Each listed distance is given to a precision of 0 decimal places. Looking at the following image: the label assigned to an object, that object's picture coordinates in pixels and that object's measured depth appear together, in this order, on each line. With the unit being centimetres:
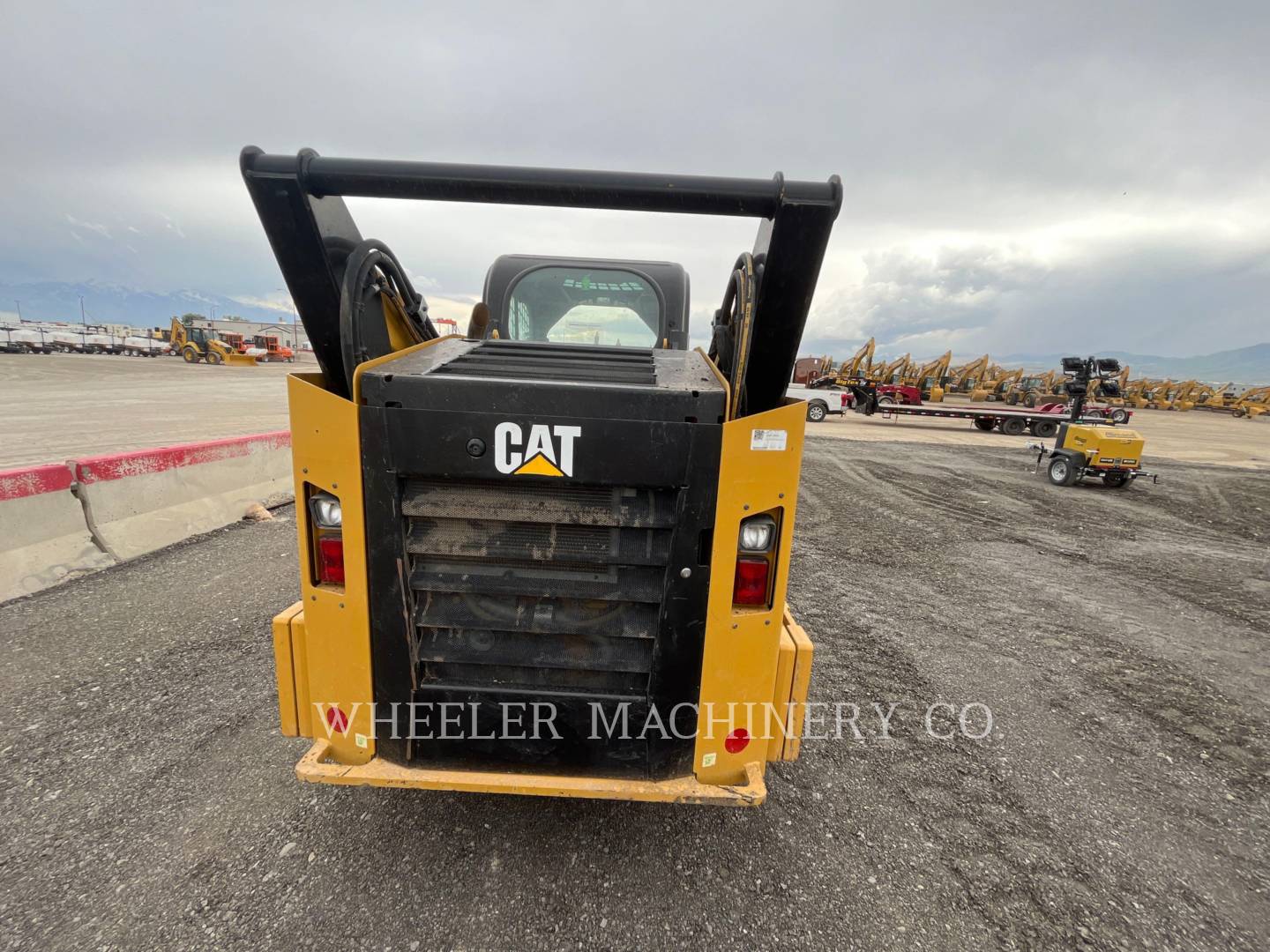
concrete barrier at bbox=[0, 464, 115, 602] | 389
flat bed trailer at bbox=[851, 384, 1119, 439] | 1970
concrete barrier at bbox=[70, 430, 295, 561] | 452
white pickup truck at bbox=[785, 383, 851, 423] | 2172
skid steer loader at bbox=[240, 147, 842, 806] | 181
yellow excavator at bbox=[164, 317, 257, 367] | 3916
